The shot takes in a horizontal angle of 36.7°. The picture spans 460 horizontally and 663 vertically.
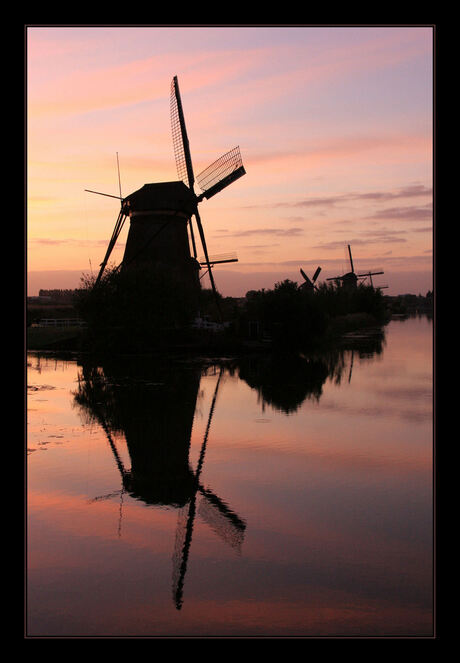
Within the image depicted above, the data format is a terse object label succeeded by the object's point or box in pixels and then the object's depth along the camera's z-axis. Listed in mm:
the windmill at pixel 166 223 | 40844
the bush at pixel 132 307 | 36312
